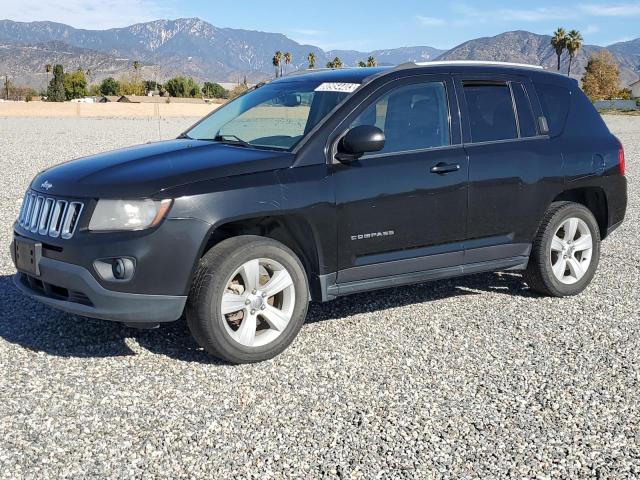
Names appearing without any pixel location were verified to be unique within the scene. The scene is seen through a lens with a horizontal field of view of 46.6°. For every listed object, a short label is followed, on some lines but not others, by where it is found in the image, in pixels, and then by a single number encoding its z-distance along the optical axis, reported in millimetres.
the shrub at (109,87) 151625
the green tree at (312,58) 145550
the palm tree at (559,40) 120438
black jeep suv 4328
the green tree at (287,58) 154412
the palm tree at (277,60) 145975
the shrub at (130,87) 145875
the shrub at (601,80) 118625
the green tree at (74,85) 138125
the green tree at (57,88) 127469
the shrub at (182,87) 130750
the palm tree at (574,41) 119062
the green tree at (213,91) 150038
